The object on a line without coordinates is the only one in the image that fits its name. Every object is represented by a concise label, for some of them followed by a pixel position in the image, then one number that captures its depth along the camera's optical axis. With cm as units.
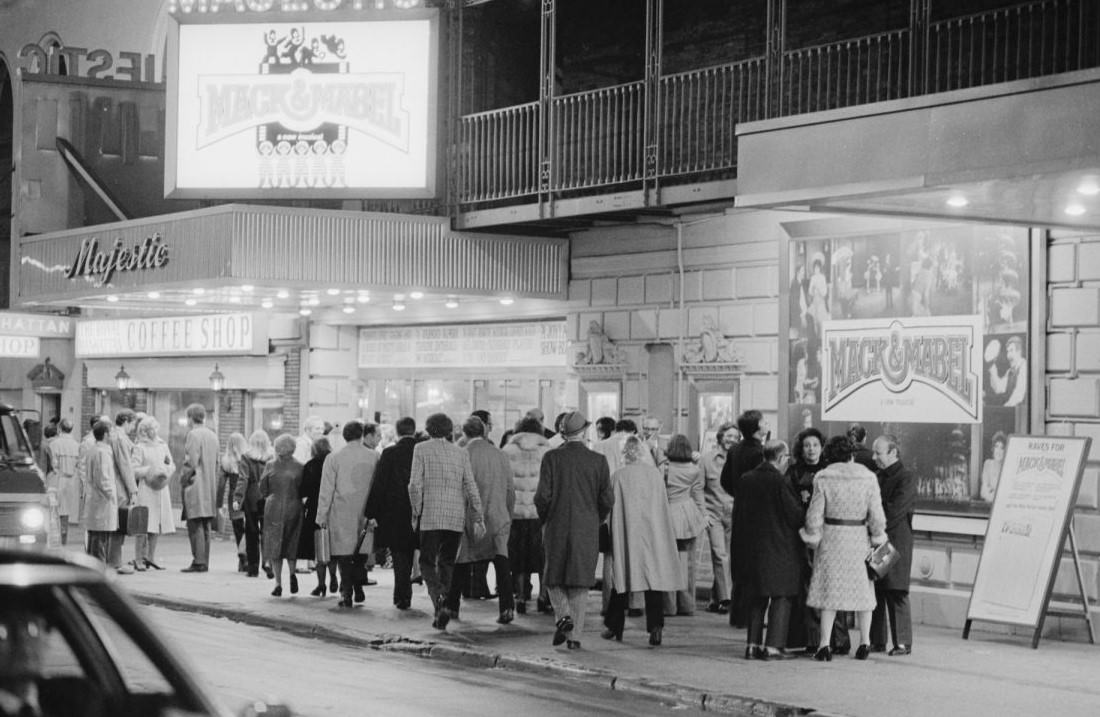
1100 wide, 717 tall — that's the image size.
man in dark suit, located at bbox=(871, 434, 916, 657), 1496
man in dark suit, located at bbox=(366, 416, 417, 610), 1756
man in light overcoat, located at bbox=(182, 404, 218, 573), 2209
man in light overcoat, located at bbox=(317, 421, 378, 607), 1817
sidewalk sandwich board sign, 1556
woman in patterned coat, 1423
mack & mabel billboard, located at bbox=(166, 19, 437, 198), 2428
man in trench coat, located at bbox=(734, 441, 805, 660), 1434
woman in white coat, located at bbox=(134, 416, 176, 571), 2189
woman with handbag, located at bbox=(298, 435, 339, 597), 1917
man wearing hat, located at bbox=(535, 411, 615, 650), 1491
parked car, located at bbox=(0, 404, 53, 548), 1425
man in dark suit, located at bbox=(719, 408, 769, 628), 1617
